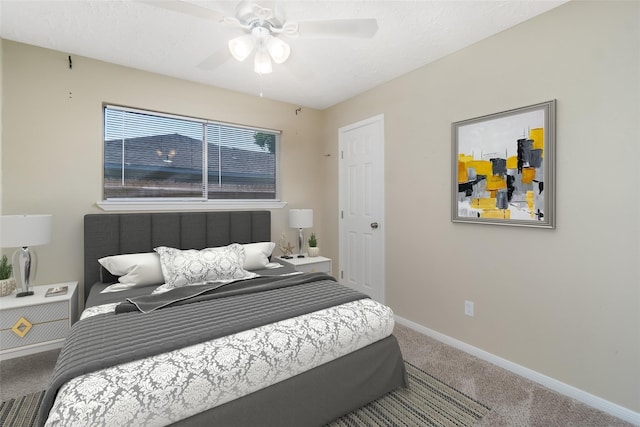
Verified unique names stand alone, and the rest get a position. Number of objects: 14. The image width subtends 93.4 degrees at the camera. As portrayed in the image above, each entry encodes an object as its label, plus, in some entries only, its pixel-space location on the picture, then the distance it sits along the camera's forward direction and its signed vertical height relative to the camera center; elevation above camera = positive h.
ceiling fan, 1.63 +1.07
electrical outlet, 2.63 -0.84
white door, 3.50 +0.07
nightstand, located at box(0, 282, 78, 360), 2.06 -0.80
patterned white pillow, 2.43 -0.46
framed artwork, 2.13 +0.35
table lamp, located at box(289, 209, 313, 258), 3.75 -0.10
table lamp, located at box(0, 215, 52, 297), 2.19 -0.20
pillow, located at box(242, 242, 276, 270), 2.96 -0.45
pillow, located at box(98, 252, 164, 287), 2.45 -0.48
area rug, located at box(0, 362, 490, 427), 1.78 -1.24
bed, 1.21 -0.68
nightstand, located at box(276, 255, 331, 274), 3.46 -0.61
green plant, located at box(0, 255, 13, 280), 2.31 -0.46
